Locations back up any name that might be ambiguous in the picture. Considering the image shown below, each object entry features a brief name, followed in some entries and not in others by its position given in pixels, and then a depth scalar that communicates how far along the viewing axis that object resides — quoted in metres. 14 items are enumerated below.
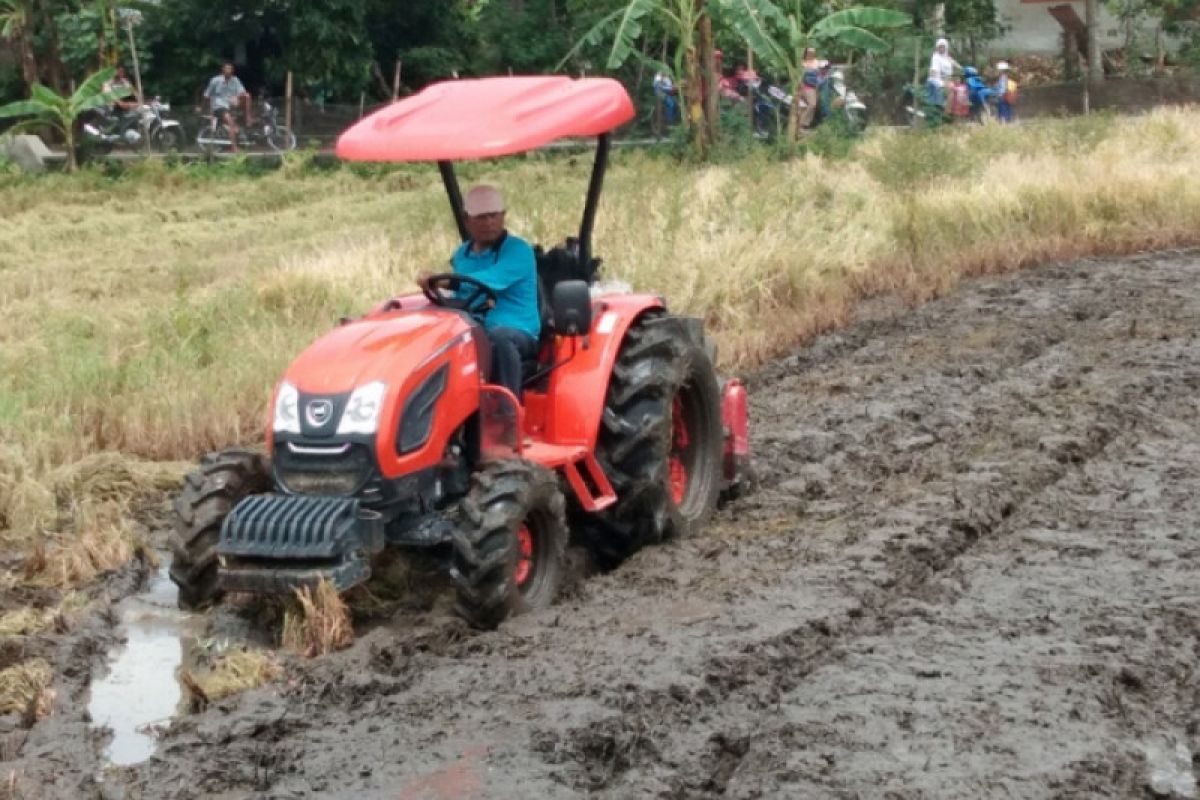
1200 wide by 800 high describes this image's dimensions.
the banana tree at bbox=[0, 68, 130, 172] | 29.38
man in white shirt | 31.48
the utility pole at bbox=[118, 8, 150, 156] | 31.22
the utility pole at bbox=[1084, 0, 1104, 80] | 33.28
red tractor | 7.06
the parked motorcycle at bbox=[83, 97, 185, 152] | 31.81
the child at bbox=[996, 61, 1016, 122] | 31.08
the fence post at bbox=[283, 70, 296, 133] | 31.72
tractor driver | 7.88
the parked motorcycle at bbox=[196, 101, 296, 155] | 32.00
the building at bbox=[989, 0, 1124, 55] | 39.75
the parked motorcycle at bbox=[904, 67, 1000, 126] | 30.33
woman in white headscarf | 30.33
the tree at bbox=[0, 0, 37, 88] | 30.88
